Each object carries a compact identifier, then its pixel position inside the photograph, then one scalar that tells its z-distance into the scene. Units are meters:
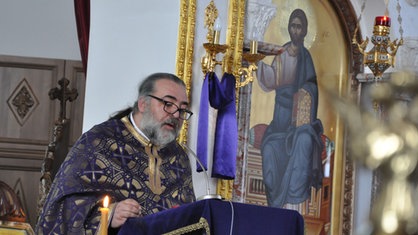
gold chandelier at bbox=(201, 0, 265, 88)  8.97
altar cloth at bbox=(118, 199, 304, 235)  4.82
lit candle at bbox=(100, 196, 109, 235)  3.26
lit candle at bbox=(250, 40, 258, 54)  9.24
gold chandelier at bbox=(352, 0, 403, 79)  9.78
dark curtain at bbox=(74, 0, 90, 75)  9.41
